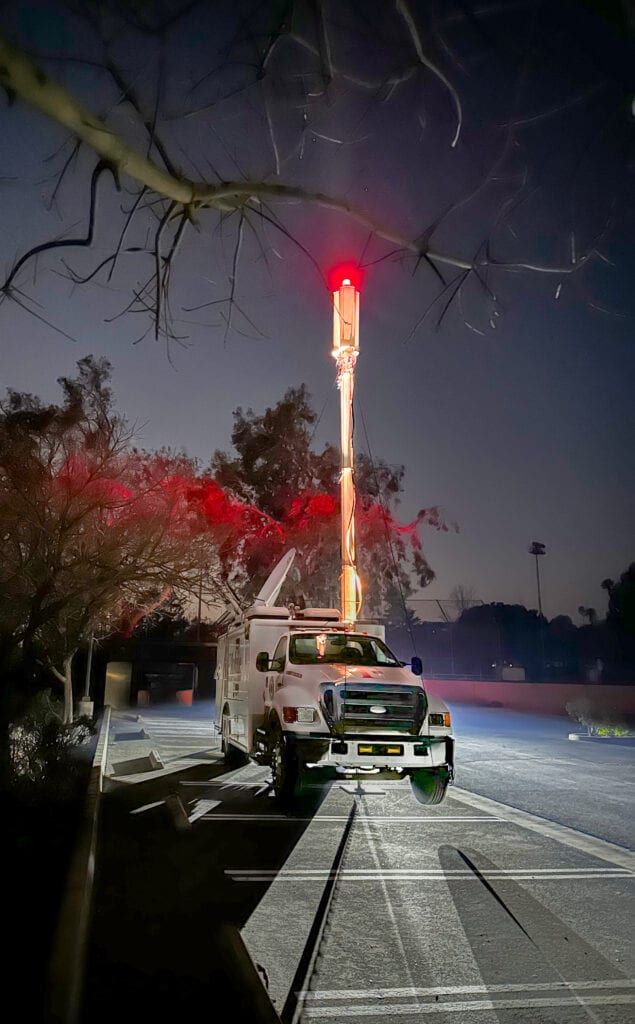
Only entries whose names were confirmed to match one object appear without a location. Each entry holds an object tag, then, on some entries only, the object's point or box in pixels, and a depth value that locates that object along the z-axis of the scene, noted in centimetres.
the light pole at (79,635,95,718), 3027
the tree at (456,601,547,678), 6812
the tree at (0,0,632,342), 329
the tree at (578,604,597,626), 7319
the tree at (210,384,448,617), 3684
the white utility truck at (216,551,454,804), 1045
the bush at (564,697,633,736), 2409
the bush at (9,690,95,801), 988
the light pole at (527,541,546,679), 7019
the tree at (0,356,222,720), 1370
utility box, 4644
